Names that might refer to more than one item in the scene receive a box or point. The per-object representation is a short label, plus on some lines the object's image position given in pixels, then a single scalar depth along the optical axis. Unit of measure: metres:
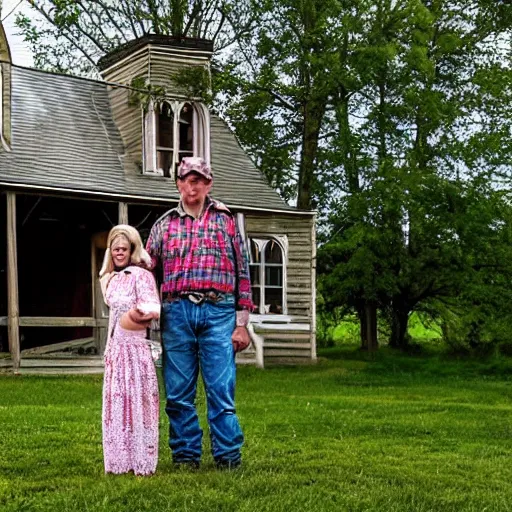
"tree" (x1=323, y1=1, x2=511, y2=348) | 20.25
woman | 5.82
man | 6.12
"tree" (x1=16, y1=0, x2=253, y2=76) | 25.88
